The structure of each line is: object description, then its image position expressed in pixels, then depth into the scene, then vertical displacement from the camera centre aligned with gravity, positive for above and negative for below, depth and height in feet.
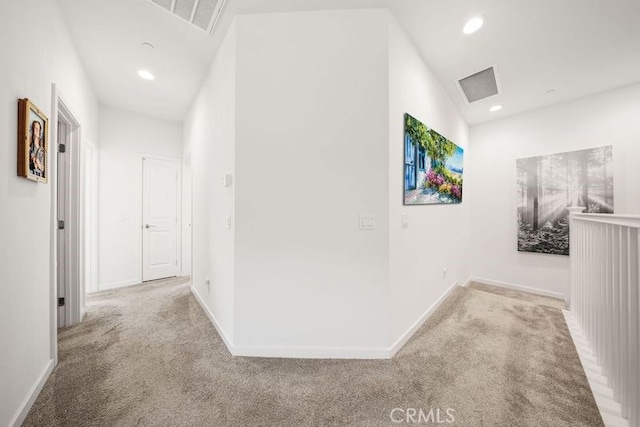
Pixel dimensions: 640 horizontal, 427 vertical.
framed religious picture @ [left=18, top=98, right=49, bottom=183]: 4.44 +1.49
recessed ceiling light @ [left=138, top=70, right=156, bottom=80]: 9.04 +5.43
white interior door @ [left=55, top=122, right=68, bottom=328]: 8.05 +0.01
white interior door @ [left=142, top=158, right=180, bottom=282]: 12.80 -0.23
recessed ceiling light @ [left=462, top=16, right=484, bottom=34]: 6.38 +5.23
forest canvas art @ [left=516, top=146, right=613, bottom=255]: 9.82 +0.92
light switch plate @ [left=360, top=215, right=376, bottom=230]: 6.14 -0.15
